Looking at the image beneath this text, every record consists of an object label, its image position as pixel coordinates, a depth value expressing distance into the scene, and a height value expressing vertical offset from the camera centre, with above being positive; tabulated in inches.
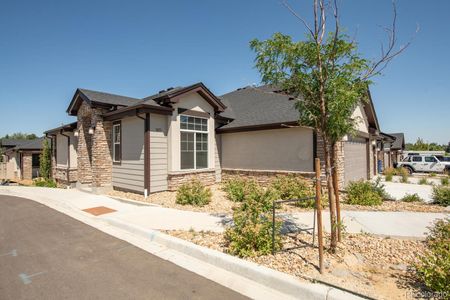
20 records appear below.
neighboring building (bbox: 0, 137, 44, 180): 983.0 -50.5
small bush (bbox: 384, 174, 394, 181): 639.8 -82.4
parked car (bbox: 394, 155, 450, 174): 888.8 -66.0
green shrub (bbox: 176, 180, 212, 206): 359.6 -71.3
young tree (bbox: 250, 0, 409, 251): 174.6 +58.0
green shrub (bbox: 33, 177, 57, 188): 637.9 -89.7
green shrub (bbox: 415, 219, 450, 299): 123.2 -68.2
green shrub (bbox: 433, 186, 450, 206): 346.9 -73.6
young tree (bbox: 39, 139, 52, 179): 753.6 -36.3
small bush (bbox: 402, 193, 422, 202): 374.0 -82.2
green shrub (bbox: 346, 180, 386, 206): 347.6 -70.9
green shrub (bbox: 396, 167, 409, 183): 611.7 -79.9
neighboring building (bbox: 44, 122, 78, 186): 617.0 -7.4
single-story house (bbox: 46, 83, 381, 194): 430.3 +14.1
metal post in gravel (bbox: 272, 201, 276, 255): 179.2 -68.4
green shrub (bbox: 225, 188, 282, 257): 183.0 -69.2
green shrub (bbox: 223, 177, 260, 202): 381.2 -68.3
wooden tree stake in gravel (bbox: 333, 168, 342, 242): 186.7 -36.6
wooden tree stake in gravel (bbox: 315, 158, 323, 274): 154.1 -43.6
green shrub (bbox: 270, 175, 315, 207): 348.9 -66.0
